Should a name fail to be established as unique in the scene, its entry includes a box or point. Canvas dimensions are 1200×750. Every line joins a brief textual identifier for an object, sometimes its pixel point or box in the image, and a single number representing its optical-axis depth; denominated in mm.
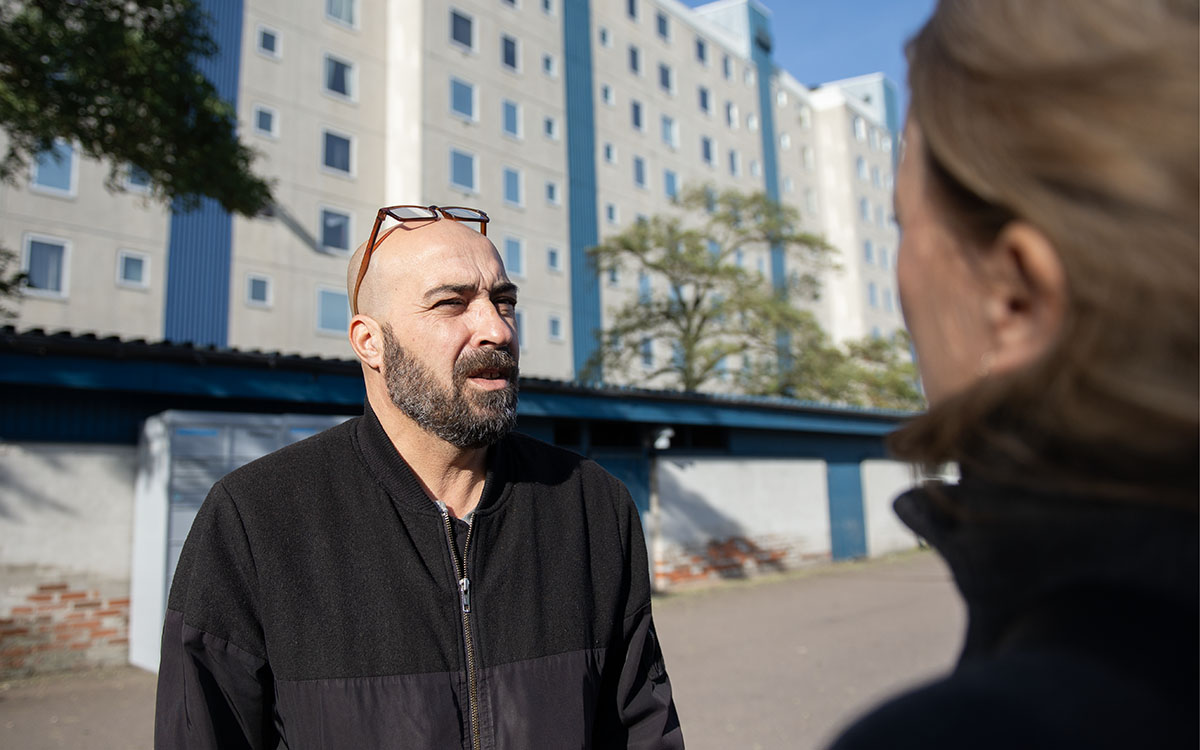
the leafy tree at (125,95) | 8367
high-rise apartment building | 21062
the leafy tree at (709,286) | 23844
